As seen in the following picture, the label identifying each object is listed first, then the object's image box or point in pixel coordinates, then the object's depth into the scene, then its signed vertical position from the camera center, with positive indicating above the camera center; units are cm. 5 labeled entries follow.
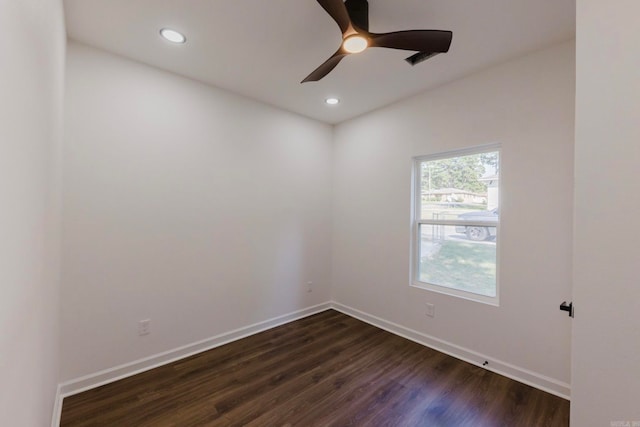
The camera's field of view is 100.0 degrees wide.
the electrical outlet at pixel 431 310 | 283 -100
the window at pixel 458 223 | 253 -7
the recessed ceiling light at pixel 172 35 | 199 +133
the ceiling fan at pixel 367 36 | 155 +109
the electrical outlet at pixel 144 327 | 237 -104
